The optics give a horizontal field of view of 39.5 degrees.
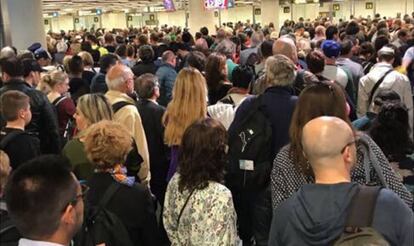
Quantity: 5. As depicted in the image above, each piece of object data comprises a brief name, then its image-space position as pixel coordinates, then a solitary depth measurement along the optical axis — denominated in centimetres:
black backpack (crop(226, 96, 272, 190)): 417
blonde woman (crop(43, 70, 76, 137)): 627
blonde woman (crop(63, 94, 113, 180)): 423
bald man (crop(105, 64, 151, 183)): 512
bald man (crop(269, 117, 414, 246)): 235
